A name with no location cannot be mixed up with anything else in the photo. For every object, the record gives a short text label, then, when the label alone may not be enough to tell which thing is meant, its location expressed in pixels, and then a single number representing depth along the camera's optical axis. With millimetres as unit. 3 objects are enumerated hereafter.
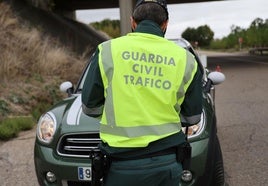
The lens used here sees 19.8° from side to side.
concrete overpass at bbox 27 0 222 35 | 42045
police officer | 3857
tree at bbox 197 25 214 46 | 152079
